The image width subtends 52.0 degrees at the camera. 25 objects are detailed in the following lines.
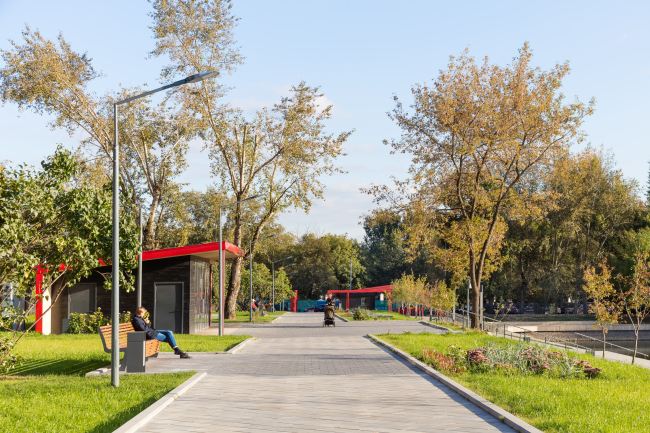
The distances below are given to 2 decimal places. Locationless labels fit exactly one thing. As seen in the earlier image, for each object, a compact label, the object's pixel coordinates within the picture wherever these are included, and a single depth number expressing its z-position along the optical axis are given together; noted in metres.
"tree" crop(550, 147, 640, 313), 53.09
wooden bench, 13.62
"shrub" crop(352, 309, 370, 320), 42.91
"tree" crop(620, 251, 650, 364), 20.88
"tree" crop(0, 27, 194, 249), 32.28
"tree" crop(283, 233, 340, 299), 85.25
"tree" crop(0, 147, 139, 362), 11.88
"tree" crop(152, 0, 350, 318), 34.62
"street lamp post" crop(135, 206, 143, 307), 23.09
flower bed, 12.86
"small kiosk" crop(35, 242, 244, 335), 28.61
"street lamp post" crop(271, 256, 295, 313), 57.16
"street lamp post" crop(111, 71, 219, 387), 11.02
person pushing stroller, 33.78
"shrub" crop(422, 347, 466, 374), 12.96
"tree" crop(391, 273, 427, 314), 46.88
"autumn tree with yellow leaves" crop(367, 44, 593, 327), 25.05
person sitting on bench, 15.66
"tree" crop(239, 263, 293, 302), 55.62
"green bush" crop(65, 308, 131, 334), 27.56
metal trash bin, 13.48
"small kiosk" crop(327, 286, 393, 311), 69.38
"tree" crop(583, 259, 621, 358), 21.47
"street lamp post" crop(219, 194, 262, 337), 25.02
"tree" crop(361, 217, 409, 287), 83.81
